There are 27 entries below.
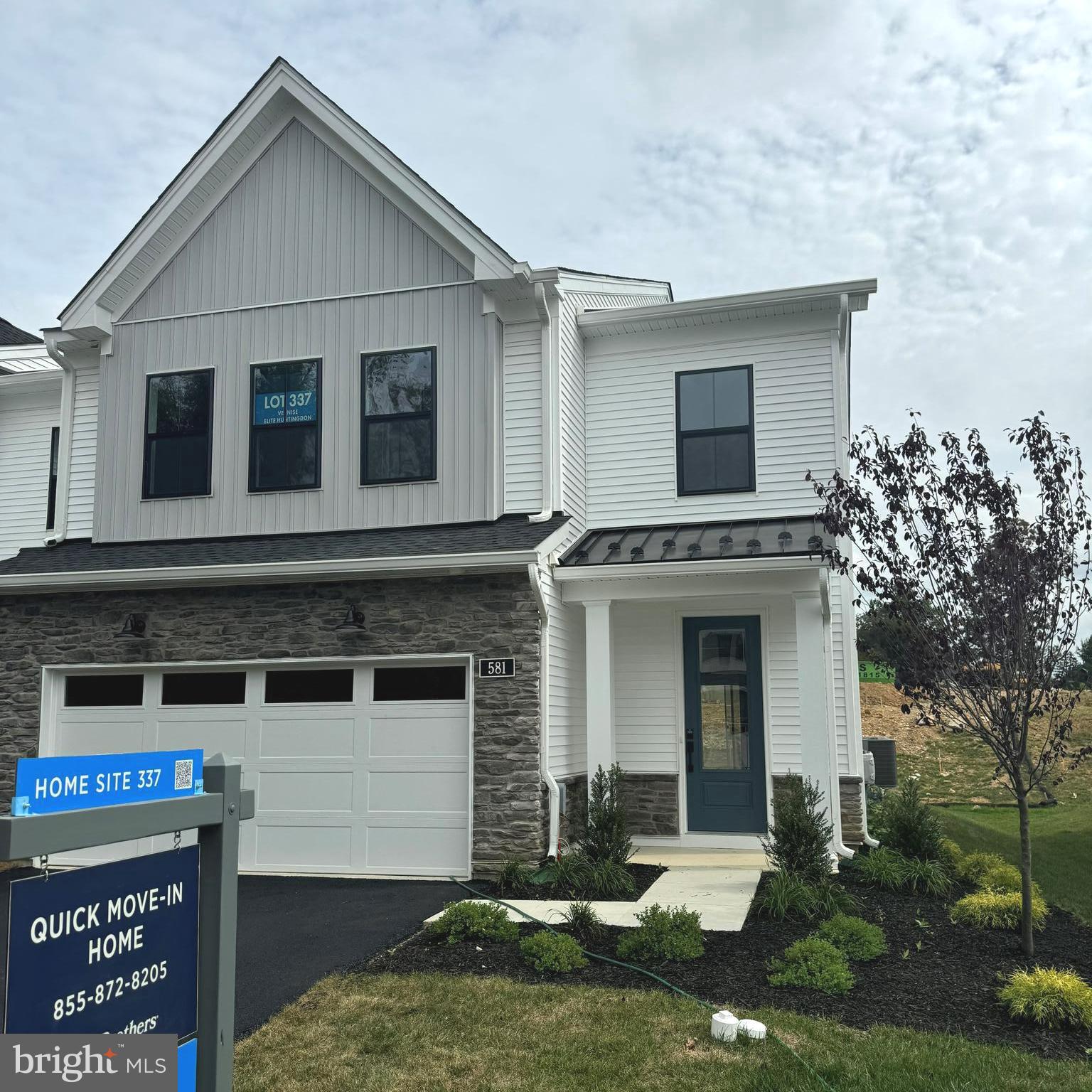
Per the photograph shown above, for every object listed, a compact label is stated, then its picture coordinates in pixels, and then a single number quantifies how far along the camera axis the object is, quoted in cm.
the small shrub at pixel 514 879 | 910
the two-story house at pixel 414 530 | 1022
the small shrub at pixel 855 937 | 677
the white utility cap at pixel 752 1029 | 517
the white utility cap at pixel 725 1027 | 519
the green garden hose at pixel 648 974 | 473
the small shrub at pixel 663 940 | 669
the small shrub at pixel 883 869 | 915
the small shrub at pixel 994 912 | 775
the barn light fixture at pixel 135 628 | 1092
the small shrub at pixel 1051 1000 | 551
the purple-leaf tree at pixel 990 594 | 676
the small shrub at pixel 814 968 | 607
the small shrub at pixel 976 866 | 947
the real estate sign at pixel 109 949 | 264
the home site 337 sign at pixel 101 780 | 277
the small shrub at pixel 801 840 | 870
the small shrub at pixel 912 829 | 1004
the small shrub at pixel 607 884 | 884
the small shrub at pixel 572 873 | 898
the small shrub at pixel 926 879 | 902
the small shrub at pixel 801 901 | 777
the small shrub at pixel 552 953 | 645
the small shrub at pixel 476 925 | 713
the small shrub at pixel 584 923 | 720
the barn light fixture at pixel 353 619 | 1034
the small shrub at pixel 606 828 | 952
